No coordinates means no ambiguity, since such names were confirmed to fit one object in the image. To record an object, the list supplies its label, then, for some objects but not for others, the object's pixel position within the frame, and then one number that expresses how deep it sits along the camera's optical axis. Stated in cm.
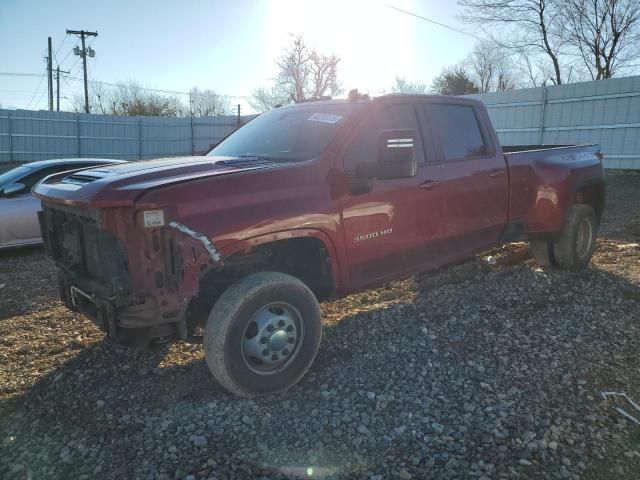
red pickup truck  287
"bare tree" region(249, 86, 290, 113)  5000
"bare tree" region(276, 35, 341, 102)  4791
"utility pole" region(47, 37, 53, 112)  4112
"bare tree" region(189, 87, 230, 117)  4784
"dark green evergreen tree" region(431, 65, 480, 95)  3628
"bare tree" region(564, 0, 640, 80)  2341
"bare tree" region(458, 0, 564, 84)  2494
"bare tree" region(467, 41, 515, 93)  4697
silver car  667
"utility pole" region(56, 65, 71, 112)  4559
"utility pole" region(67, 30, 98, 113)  4044
